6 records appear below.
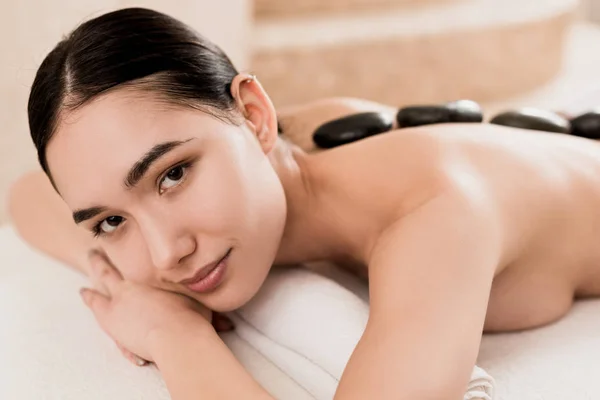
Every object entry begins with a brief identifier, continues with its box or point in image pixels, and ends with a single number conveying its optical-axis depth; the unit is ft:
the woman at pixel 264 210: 2.53
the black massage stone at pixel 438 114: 3.61
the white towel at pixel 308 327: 2.81
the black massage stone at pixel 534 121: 3.72
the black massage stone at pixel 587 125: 3.71
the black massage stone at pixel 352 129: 3.58
